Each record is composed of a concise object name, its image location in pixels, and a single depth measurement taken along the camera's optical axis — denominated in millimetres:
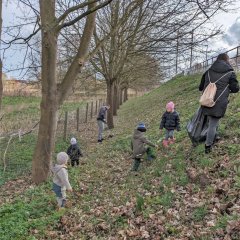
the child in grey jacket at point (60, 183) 7656
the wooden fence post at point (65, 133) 17109
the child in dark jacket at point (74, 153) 11562
